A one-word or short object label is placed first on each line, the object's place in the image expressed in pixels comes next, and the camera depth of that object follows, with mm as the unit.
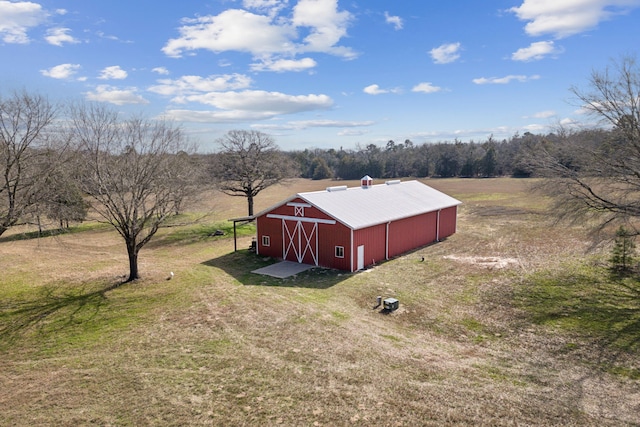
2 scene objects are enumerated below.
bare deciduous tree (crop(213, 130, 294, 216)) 35938
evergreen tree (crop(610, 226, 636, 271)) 19766
